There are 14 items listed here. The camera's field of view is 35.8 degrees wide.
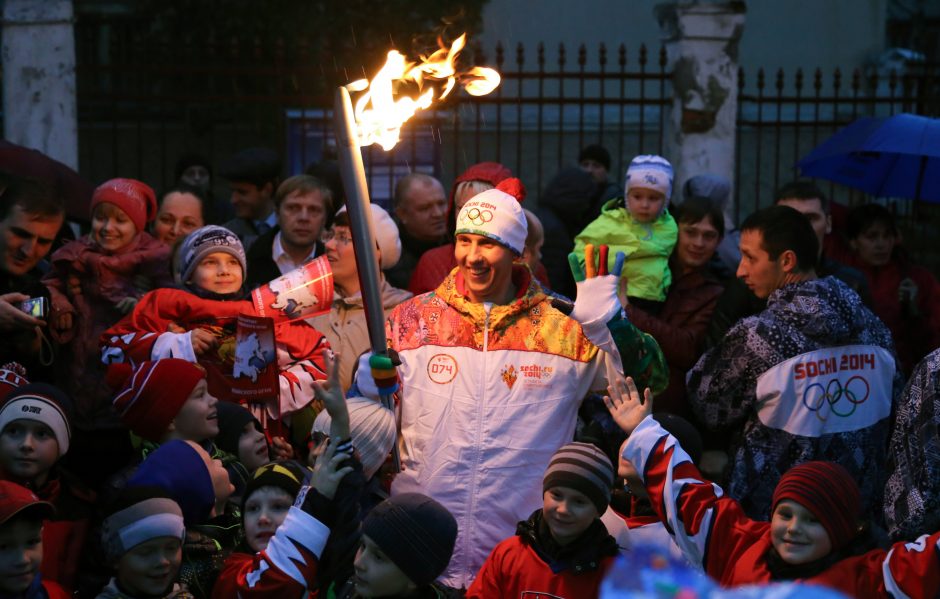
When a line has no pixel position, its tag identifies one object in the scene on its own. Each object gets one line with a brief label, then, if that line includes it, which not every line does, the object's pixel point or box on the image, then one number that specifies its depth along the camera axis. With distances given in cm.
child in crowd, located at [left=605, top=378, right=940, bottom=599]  407
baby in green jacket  693
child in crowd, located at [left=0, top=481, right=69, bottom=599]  420
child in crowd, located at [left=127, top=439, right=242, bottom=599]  460
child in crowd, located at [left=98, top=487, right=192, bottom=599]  433
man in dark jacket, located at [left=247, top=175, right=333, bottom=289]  670
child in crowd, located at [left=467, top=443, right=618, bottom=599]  452
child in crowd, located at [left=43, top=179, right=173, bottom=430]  603
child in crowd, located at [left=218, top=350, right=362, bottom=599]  416
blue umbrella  787
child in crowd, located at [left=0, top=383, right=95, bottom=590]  477
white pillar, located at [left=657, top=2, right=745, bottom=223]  1059
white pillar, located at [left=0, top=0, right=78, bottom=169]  960
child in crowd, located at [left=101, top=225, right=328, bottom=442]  560
